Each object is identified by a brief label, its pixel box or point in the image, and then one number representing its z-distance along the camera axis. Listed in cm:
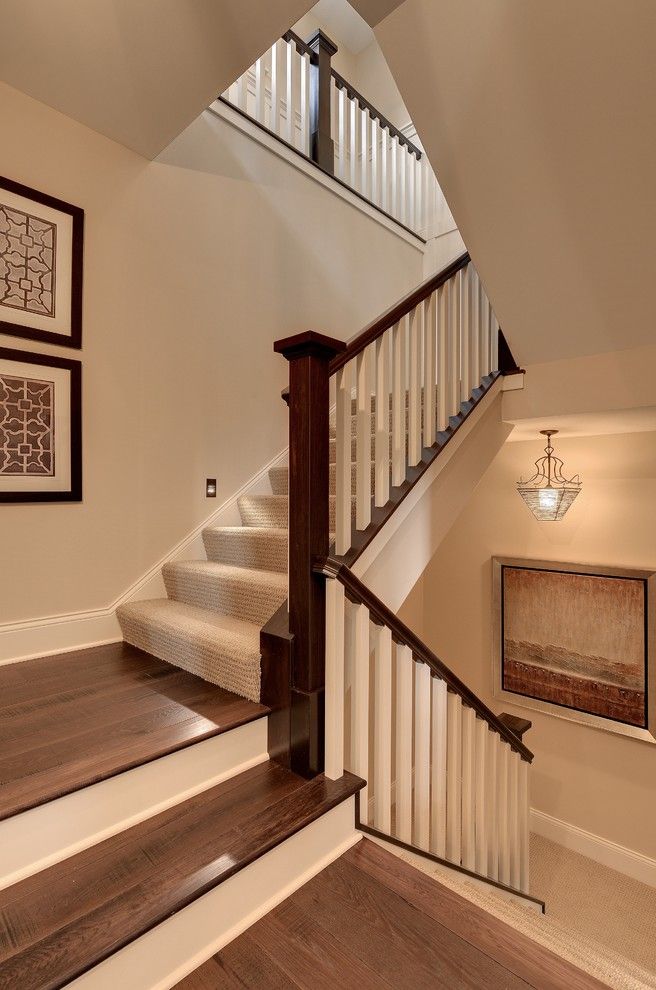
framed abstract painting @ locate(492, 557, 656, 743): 317
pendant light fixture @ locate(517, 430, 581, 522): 325
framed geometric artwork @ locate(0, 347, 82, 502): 205
